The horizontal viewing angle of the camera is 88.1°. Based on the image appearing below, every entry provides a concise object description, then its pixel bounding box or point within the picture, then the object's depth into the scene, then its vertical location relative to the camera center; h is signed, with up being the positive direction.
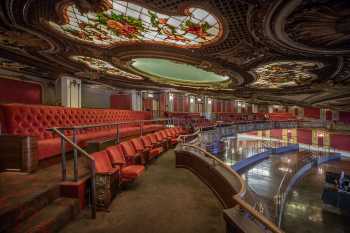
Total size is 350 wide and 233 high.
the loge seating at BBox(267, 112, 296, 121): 30.03 -0.50
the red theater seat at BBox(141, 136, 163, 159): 5.71 -1.13
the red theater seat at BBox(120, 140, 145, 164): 4.50 -1.04
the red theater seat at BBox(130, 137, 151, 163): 5.07 -1.00
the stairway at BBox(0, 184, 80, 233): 2.04 -1.29
